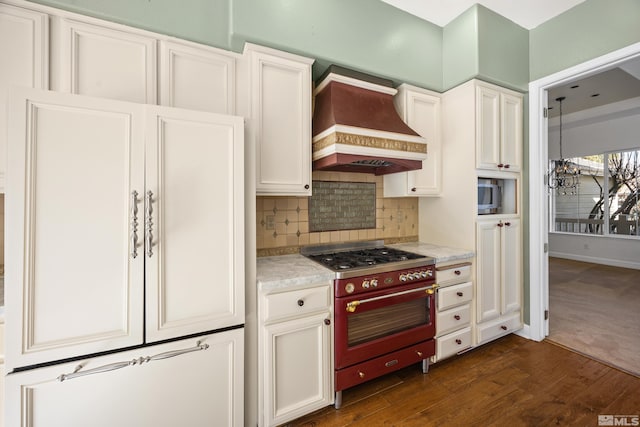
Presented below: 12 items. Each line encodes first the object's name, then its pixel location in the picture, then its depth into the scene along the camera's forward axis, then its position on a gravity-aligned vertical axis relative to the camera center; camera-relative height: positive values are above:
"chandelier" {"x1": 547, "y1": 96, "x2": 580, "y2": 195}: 5.01 +0.78
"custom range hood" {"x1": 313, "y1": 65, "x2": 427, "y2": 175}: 1.89 +0.67
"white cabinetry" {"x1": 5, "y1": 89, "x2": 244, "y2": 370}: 1.08 -0.04
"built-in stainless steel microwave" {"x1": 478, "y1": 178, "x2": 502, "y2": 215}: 2.50 +0.19
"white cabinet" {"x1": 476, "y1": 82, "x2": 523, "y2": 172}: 2.37 +0.80
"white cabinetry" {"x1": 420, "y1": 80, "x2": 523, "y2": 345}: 2.36 +0.21
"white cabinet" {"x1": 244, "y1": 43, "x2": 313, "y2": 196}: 1.82 +0.68
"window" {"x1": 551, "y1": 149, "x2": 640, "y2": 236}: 5.40 +0.38
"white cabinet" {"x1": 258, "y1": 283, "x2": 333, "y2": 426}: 1.55 -0.82
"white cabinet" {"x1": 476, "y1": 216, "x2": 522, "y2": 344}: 2.38 -0.55
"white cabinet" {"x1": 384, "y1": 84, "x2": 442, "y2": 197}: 2.43 +0.76
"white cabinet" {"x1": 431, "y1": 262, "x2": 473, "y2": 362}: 2.14 -0.76
